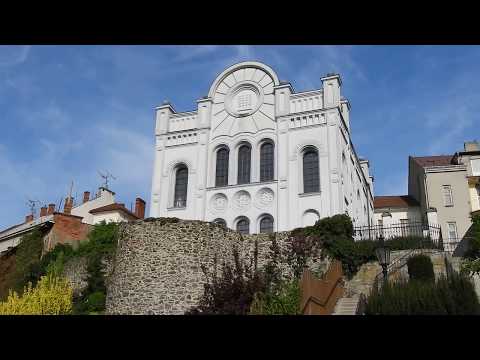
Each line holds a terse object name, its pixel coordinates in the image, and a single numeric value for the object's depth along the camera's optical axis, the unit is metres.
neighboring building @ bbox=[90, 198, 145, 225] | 42.25
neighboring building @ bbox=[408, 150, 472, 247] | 37.78
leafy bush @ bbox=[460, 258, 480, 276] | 18.83
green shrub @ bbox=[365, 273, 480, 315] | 15.41
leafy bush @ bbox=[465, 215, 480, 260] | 20.72
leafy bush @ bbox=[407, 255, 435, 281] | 21.84
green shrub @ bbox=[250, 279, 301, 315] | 19.16
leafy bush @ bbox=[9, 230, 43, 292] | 30.06
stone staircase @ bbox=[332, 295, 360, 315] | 19.52
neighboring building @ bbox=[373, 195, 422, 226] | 43.53
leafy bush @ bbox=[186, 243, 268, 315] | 21.70
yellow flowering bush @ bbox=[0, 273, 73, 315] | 22.75
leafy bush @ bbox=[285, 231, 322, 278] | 24.55
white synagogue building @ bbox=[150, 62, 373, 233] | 32.00
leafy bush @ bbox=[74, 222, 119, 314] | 24.77
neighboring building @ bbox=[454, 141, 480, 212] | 38.53
